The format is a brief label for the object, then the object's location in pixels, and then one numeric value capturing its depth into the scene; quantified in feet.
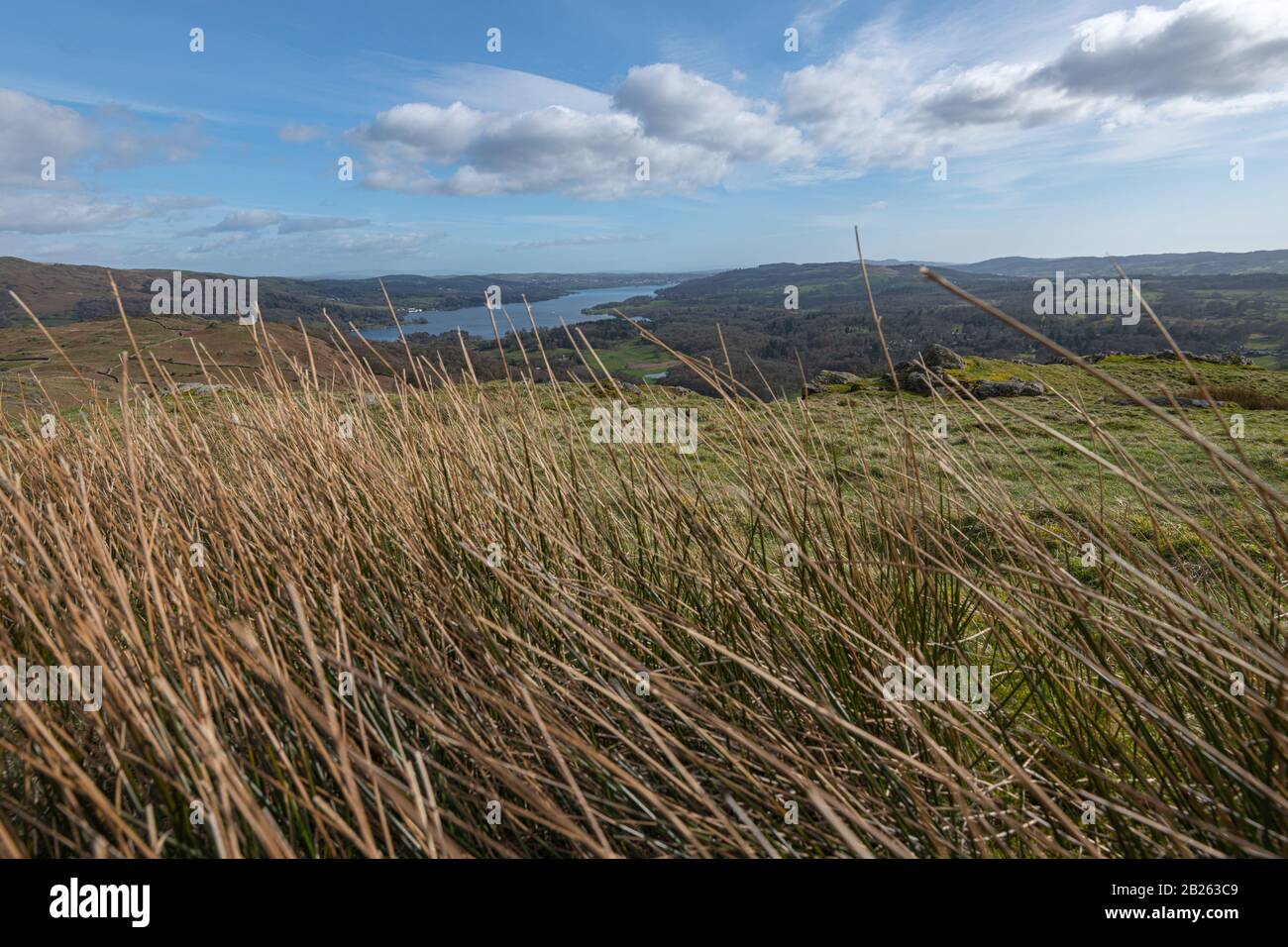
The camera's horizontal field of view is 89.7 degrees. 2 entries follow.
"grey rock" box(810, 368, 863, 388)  64.80
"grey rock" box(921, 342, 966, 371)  61.26
